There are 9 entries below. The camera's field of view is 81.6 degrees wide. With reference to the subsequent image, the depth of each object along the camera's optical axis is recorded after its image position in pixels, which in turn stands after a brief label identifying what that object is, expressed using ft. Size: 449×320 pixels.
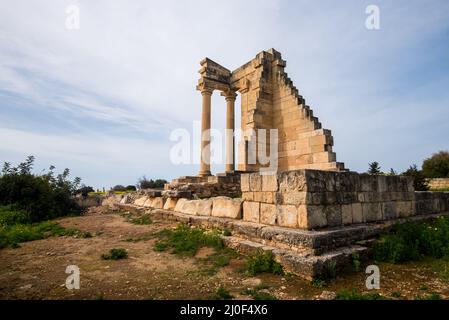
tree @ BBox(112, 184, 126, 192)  118.17
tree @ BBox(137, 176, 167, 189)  100.28
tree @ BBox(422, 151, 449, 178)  93.45
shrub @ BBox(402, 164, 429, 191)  44.37
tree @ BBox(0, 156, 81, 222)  37.01
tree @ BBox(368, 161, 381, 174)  66.39
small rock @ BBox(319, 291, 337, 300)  10.57
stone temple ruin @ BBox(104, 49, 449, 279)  15.24
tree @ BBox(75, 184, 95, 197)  68.09
